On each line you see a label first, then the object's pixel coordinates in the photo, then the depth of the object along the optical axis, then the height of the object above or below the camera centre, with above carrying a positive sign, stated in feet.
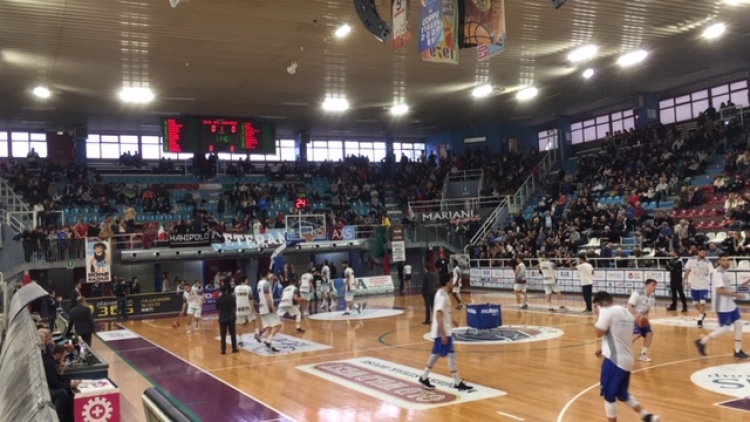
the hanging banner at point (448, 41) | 38.31 +11.47
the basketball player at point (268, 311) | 51.70 -4.83
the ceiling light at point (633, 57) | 83.65 +22.03
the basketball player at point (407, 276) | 108.37 -5.61
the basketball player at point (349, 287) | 76.74 -4.84
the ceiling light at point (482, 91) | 99.04 +22.23
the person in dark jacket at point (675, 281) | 63.21 -4.85
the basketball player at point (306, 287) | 73.00 -4.40
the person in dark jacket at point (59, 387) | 25.02 -4.93
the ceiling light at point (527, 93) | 103.20 +22.37
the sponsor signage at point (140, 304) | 86.17 -6.57
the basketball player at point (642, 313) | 37.76 -4.64
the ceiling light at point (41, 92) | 88.38 +22.34
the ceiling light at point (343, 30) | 66.48 +21.50
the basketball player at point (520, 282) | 73.05 -4.96
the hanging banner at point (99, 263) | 67.51 -0.68
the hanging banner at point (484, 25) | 39.40 +12.65
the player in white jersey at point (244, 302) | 54.24 -4.25
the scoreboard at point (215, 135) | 95.66 +16.71
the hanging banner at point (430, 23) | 38.52 +12.58
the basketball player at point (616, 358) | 25.00 -4.65
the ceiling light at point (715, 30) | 73.61 +22.00
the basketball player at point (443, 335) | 34.12 -4.77
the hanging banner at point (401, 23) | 40.11 +13.19
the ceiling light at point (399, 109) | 111.65 +22.60
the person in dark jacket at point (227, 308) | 50.37 -4.35
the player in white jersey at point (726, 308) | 38.22 -4.56
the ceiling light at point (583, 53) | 79.41 +21.83
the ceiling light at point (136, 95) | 91.04 +22.19
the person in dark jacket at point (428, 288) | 62.59 -4.34
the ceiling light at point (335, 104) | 104.42 +22.45
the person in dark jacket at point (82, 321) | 46.34 -4.44
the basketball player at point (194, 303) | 67.10 -5.08
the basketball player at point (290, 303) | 58.95 -4.83
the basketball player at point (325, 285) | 85.66 -5.01
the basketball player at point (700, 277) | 50.82 -3.62
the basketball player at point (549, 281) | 69.15 -4.63
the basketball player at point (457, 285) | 74.89 -5.40
